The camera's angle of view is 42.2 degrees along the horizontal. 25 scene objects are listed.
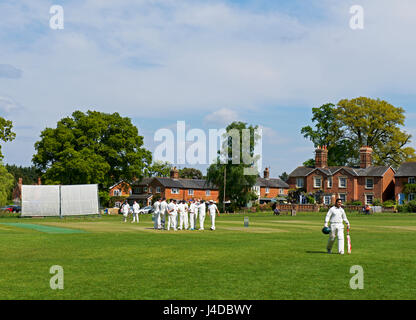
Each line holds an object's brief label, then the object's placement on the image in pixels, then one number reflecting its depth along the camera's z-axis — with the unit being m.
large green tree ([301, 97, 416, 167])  84.19
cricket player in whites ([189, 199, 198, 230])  33.64
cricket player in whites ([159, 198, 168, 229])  33.62
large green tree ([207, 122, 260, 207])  78.88
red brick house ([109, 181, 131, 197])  115.74
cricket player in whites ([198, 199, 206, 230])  33.44
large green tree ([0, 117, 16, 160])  57.28
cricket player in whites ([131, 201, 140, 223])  46.94
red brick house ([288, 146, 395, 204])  85.44
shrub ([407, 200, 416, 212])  69.06
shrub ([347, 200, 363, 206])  80.61
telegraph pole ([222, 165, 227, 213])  78.45
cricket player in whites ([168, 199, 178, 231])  32.68
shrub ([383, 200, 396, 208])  73.17
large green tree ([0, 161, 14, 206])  60.09
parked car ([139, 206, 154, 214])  78.56
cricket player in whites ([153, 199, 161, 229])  34.13
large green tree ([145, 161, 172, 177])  116.00
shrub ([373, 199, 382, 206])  79.38
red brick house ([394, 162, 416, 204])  82.31
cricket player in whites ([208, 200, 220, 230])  32.69
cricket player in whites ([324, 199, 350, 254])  19.22
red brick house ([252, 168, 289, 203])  119.28
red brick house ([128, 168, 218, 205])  105.44
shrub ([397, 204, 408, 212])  69.72
